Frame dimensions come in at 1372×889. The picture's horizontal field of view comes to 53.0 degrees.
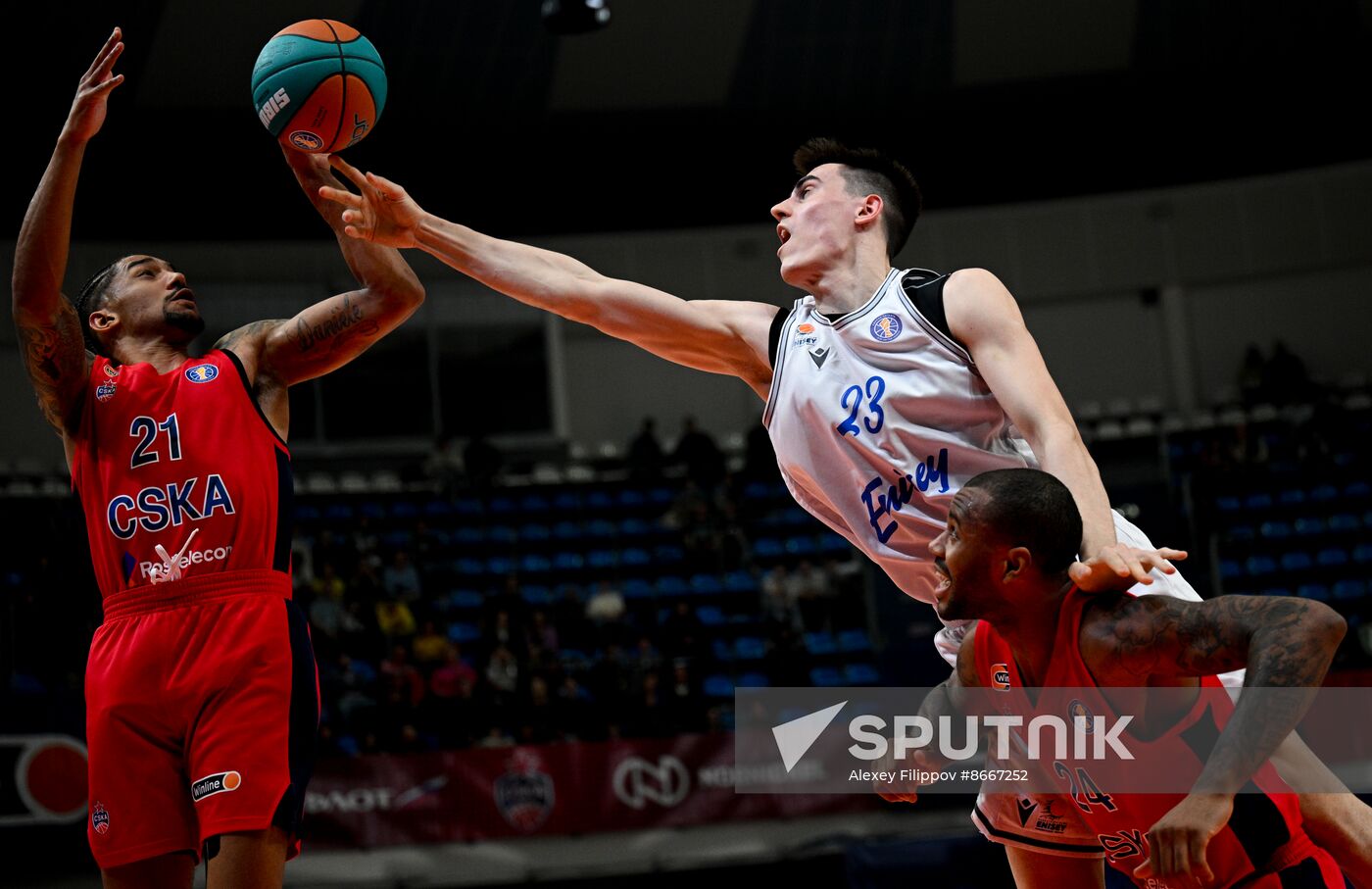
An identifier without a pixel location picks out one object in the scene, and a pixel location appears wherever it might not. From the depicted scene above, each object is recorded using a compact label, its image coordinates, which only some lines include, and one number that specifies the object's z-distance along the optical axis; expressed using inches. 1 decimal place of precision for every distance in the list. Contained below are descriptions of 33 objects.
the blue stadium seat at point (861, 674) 547.6
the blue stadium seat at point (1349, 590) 574.9
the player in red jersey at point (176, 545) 139.3
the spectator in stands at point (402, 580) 579.2
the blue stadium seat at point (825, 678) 546.0
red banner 428.8
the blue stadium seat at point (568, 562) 643.5
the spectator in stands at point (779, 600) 590.9
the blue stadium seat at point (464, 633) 564.1
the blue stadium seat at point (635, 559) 646.5
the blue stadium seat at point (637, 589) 614.2
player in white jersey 143.1
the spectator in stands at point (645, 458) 719.1
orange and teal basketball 167.8
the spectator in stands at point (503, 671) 502.0
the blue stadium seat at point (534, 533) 660.7
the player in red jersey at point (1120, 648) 109.9
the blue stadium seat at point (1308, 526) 623.2
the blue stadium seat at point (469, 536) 648.4
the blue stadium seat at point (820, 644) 572.4
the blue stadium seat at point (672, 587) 622.8
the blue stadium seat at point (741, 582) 625.6
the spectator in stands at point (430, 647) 526.6
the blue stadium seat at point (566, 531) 664.4
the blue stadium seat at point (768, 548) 653.3
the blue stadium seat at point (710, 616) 595.5
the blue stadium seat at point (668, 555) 649.6
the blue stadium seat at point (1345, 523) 621.9
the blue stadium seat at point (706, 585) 624.4
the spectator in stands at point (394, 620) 550.3
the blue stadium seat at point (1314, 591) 575.5
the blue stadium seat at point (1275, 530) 624.4
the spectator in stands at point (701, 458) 703.1
